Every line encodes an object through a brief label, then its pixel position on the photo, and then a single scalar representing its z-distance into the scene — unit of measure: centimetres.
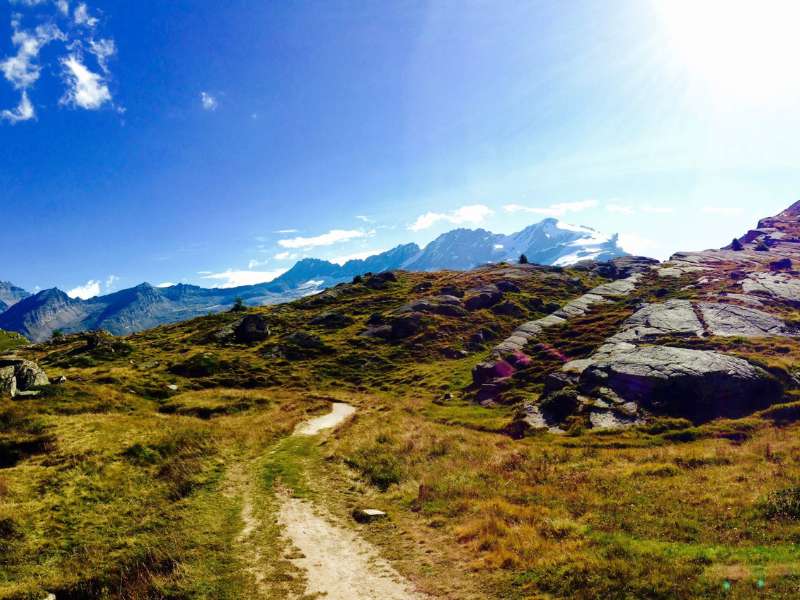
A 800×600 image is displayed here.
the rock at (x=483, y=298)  11231
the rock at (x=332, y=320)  10894
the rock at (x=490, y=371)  6141
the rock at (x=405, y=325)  9575
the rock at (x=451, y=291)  12226
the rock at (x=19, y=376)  4209
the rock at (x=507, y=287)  12616
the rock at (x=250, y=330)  9912
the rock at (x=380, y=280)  15127
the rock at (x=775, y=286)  8431
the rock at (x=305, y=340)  9081
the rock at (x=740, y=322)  6131
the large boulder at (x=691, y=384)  3912
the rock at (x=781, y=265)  11962
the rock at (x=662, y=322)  6147
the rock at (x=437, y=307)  10662
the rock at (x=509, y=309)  10483
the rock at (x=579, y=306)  9294
